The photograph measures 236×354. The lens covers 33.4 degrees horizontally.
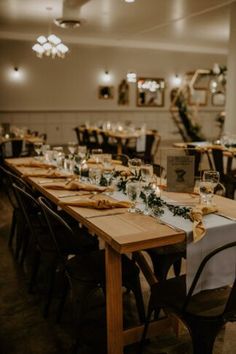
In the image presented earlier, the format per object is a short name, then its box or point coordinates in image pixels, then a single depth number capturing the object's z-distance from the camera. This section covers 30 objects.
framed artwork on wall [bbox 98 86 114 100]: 11.81
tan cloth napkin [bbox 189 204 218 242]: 1.95
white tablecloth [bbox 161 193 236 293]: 1.96
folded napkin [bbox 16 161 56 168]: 3.93
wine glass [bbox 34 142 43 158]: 4.54
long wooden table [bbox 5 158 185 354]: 1.90
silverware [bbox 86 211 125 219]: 2.26
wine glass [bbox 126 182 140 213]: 2.37
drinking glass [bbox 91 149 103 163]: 3.88
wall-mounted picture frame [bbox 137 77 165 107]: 12.33
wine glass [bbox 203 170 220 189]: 2.53
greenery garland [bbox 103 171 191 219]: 2.24
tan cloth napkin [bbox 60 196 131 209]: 2.43
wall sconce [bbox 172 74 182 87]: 12.81
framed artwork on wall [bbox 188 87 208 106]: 13.25
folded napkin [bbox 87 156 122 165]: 3.95
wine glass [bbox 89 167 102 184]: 3.13
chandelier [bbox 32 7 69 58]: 7.60
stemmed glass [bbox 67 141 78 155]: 4.26
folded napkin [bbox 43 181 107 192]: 2.87
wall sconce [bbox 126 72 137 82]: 10.79
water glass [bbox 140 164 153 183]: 2.91
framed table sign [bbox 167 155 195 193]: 2.65
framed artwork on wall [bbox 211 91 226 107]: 13.54
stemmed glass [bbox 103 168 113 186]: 3.01
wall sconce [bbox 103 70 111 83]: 11.78
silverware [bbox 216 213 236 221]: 2.15
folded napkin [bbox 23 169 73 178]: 3.40
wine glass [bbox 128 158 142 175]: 3.04
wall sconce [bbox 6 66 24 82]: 10.49
